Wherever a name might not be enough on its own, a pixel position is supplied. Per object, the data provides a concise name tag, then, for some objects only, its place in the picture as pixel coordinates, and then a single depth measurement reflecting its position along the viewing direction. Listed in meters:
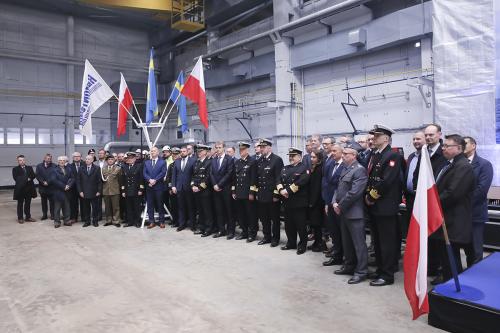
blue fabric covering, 2.68
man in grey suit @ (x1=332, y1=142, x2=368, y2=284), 3.74
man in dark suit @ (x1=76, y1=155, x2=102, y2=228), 7.25
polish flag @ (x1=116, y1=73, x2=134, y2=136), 7.95
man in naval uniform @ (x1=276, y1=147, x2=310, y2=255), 4.87
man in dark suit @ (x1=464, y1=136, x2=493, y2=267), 3.74
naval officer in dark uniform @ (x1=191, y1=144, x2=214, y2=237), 6.16
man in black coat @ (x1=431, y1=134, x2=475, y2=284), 3.16
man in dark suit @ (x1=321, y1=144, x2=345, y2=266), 4.38
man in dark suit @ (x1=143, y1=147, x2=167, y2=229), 6.90
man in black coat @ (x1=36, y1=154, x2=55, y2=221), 7.59
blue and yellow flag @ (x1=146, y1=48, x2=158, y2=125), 8.14
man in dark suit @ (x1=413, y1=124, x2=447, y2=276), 3.59
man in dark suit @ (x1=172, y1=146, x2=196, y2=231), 6.57
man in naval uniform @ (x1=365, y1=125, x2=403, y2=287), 3.64
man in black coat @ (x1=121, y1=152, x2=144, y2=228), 6.98
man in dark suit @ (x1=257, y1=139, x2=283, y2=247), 5.30
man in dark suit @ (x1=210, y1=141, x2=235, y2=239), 5.94
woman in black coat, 5.02
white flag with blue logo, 7.77
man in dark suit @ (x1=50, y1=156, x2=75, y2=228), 7.36
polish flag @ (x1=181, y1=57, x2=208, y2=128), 7.24
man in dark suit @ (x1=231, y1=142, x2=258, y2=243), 5.59
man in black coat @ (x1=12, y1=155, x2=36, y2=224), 7.89
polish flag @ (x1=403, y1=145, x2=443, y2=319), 2.78
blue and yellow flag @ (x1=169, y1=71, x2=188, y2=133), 8.11
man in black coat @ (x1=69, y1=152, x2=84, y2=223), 7.53
